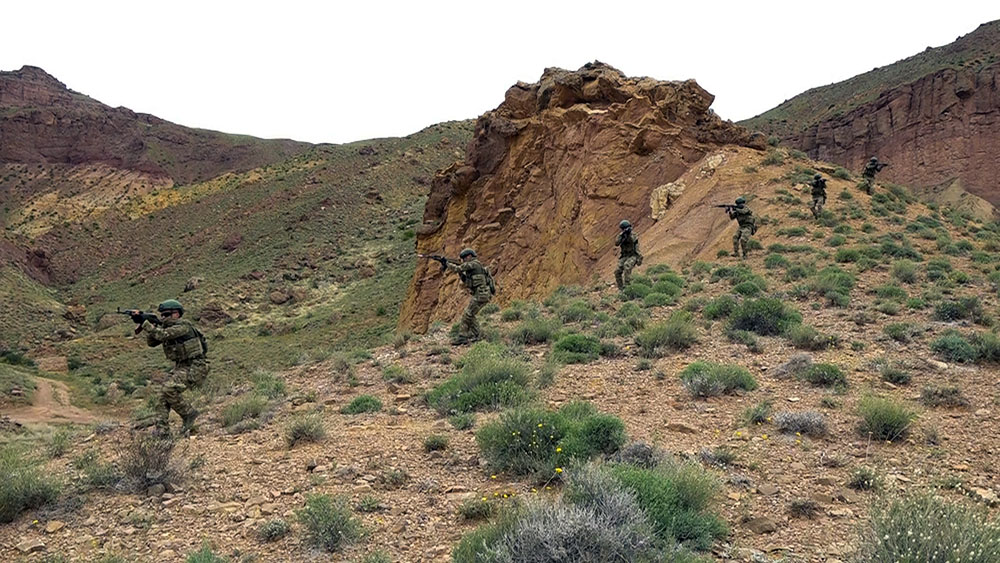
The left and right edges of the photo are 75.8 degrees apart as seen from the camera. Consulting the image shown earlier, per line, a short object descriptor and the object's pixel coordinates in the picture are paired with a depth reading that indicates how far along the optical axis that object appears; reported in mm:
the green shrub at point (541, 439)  5688
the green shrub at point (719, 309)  11961
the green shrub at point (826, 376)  7945
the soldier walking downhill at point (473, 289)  12484
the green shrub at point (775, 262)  15508
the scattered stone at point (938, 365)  8453
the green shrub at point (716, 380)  7852
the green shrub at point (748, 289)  13242
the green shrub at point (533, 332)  11883
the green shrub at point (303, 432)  7164
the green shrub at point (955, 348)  8742
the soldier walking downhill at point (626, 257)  15016
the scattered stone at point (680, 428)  6714
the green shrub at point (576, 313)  13086
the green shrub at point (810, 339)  9648
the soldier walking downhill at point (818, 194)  18391
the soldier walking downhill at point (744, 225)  16828
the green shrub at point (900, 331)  9914
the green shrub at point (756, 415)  6844
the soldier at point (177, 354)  8117
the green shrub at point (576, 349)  10156
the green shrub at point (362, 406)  8688
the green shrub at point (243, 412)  8579
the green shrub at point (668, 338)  10273
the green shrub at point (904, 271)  13531
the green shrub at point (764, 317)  10859
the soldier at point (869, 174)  21703
